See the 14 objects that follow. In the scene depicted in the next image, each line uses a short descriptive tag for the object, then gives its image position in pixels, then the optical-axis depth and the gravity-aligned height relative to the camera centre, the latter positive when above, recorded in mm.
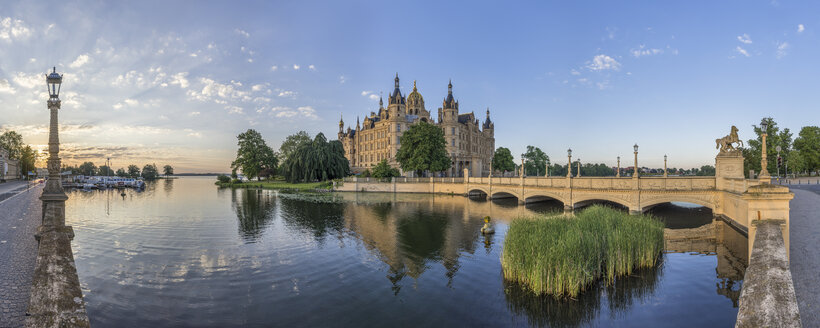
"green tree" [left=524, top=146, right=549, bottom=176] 102938 +2972
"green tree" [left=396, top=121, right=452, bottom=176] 63344 +3890
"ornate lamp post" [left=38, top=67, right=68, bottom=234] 12237 -329
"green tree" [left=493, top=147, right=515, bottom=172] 98500 +2866
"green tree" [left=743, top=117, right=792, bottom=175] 56038 +3565
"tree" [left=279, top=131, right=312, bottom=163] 103875 +8430
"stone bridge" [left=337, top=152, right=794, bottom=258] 9477 -1464
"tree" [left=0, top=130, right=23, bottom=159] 85438 +6980
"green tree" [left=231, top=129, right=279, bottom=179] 89188 +4237
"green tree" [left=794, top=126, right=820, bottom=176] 56375 +3852
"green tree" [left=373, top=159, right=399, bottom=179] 68688 -118
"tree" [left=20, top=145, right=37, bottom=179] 91438 +3163
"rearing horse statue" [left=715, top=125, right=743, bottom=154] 23484 +1870
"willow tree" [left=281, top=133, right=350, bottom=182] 75188 +1938
